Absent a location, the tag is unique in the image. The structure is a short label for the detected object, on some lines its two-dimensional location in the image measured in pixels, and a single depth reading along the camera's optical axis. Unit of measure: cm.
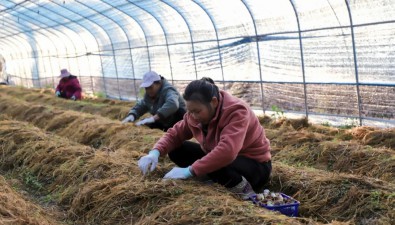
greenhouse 380
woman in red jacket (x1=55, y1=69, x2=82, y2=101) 1317
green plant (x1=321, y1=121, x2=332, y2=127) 840
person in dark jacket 631
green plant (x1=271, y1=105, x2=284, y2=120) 926
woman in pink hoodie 372
